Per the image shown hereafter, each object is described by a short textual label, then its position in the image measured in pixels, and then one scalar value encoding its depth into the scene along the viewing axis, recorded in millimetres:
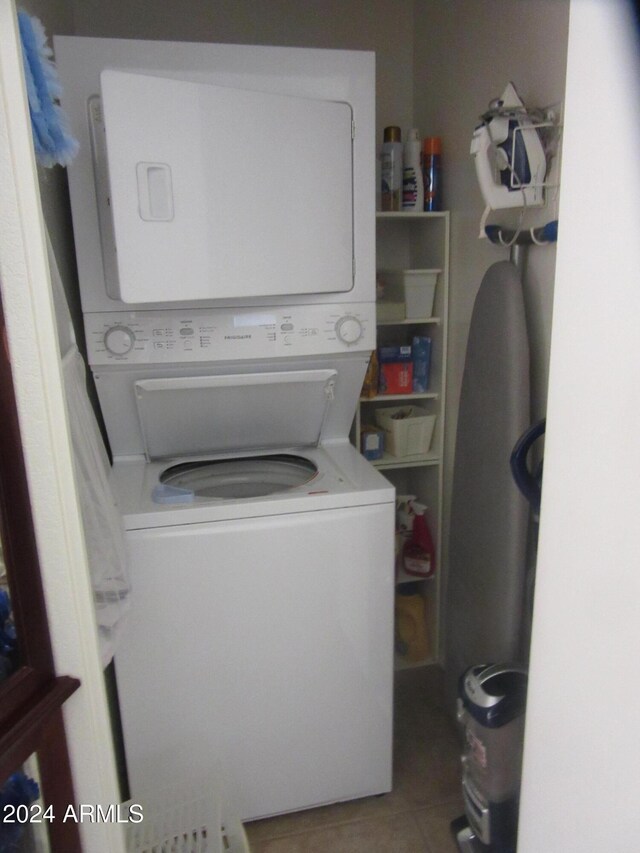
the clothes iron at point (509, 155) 1735
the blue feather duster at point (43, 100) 1006
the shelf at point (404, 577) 2795
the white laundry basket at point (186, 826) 1771
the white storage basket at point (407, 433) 2641
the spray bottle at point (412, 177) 2457
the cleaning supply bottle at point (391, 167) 2475
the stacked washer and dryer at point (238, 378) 1632
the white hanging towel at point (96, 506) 1375
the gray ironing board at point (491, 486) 1924
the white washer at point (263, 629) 1801
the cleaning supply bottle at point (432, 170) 2482
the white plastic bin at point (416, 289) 2500
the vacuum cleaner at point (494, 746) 1694
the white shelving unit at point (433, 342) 2537
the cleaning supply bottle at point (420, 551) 2758
